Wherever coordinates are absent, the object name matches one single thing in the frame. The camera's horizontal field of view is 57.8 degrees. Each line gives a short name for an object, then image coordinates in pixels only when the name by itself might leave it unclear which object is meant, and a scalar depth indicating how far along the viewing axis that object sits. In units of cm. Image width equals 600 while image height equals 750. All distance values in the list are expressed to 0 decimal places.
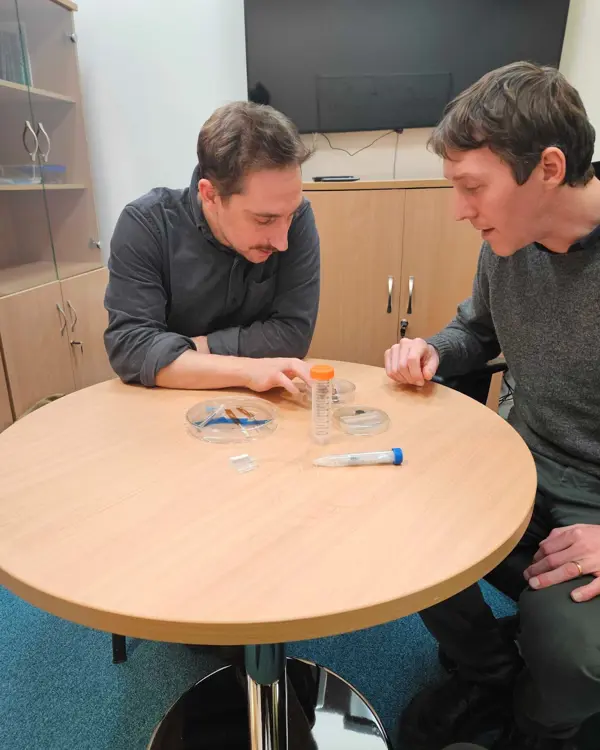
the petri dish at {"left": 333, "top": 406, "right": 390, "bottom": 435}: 96
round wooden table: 57
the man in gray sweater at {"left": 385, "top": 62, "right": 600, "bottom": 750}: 86
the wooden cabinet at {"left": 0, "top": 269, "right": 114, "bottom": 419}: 218
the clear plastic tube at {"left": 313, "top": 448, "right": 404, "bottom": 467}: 84
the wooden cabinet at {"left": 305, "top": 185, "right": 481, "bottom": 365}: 229
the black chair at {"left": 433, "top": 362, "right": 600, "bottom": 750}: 118
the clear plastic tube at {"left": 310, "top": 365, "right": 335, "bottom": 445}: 87
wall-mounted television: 225
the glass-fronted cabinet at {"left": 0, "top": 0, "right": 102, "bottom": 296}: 228
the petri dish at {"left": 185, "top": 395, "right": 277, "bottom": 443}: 95
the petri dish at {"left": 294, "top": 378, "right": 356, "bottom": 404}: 109
